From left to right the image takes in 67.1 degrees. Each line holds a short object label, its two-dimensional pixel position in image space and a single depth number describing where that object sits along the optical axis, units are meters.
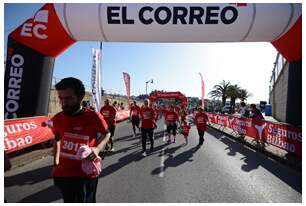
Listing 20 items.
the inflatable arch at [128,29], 5.90
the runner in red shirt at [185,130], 10.48
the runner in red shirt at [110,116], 8.59
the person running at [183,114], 14.45
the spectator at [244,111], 12.63
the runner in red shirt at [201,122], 10.05
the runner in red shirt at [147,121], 8.22
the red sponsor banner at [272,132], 6.89
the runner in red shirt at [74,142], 2.53
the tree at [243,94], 51.62
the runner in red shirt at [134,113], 13.58
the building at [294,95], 6.52
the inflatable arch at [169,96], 24.35
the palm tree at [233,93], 50.06
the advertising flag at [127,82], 17.52
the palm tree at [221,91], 51.62
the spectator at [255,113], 10.54
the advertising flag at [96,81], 10.95
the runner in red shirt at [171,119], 10.98
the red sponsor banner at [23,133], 6.04
